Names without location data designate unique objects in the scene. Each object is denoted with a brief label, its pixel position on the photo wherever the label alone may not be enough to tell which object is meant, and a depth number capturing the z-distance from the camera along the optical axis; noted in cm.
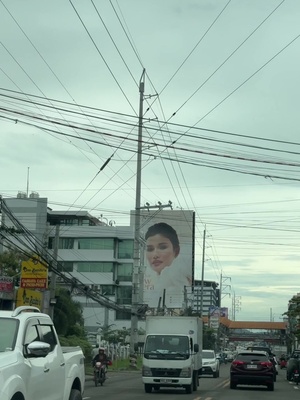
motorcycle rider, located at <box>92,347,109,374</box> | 3031
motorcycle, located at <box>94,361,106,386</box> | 2961
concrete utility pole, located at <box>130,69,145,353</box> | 4375
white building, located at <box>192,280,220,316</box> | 18939
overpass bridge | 14750
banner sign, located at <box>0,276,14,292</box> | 3712
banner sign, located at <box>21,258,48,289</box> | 3447
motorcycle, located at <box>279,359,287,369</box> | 6862
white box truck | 2564
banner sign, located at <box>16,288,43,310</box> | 3716
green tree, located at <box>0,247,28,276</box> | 4719
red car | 2919
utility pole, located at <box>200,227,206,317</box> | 8182
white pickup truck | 827
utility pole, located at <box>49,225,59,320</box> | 3447
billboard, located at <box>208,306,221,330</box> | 11065
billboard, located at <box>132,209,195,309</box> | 7588
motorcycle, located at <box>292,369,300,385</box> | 3705
